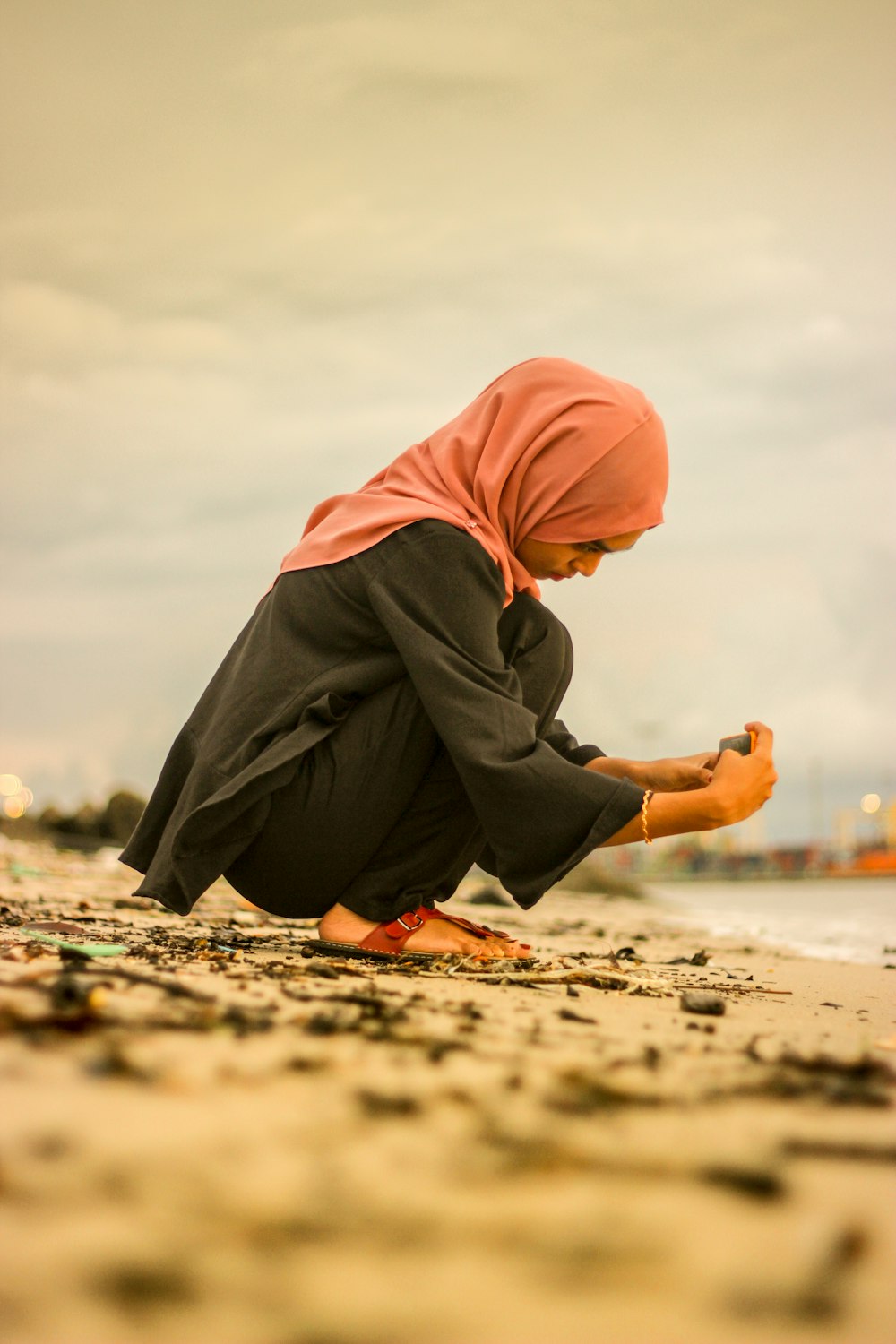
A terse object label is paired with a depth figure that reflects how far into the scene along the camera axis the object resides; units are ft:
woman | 7.86
